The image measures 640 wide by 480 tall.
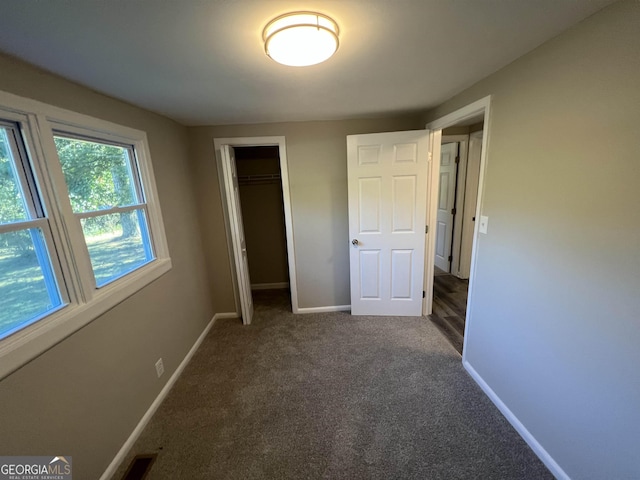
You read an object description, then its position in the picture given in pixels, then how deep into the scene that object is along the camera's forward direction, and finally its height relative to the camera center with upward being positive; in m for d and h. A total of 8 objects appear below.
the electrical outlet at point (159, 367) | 1.83 -1.30
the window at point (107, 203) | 1.38 -0.03
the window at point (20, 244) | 1.04 -0.19
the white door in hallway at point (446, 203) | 3.59 -0.31
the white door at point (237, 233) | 2.42 -0.42
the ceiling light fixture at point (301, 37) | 0.92 +0.59
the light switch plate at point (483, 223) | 1.68 -0.29
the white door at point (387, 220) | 2.44 -0.36
